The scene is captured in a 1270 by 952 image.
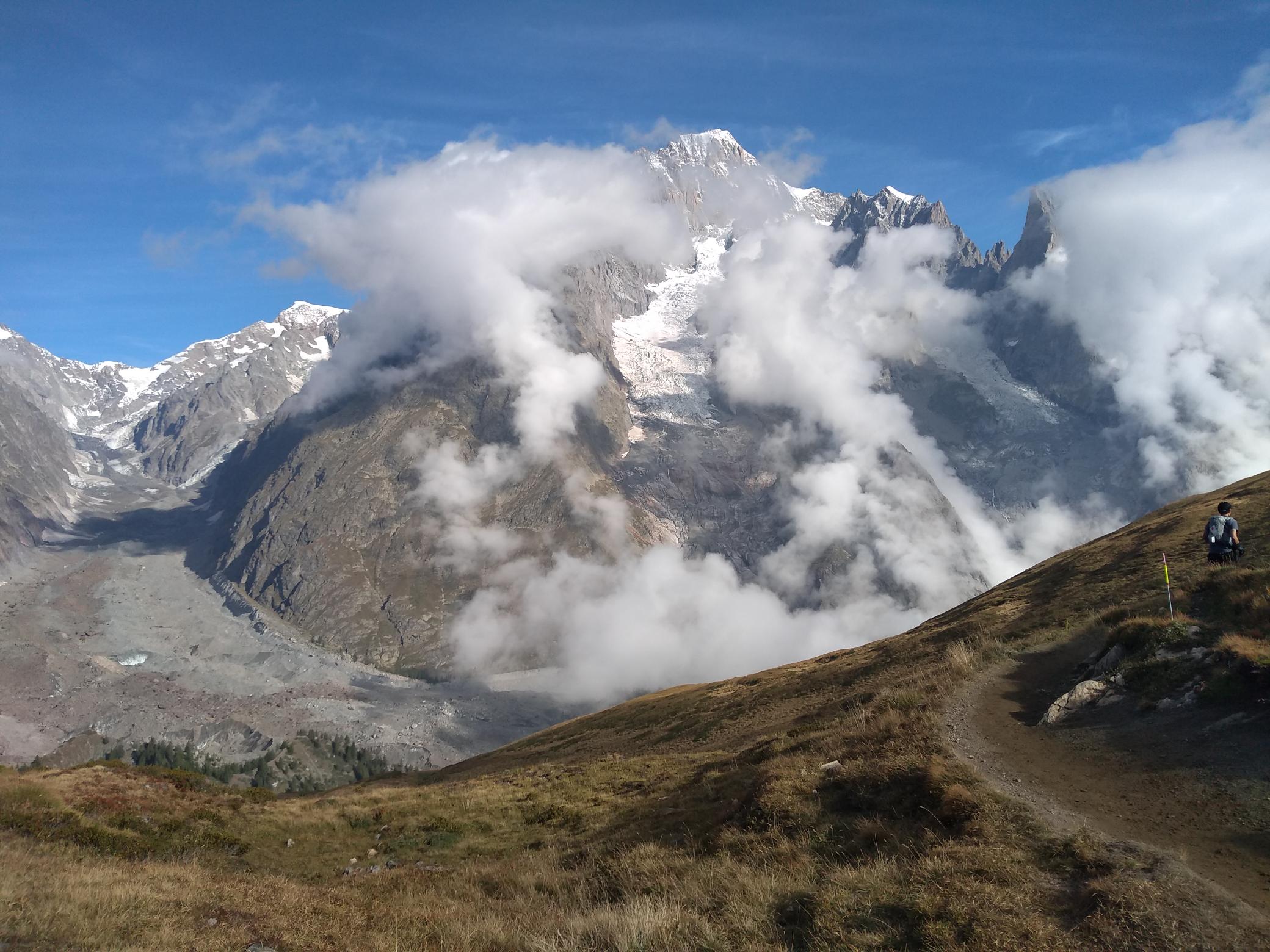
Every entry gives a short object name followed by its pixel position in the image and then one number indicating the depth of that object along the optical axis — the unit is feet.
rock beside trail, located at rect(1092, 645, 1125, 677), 74.13
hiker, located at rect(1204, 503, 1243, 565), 88.74
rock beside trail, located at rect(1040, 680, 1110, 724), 68.54
